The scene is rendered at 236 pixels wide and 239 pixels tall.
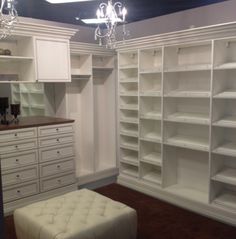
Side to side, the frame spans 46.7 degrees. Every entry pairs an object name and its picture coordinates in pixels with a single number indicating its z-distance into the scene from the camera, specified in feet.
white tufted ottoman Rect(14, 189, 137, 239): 7.00
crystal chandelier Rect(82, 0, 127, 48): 7.14
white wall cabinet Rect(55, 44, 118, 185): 14.10
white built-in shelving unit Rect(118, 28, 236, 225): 10.28
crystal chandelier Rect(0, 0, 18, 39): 6.27
